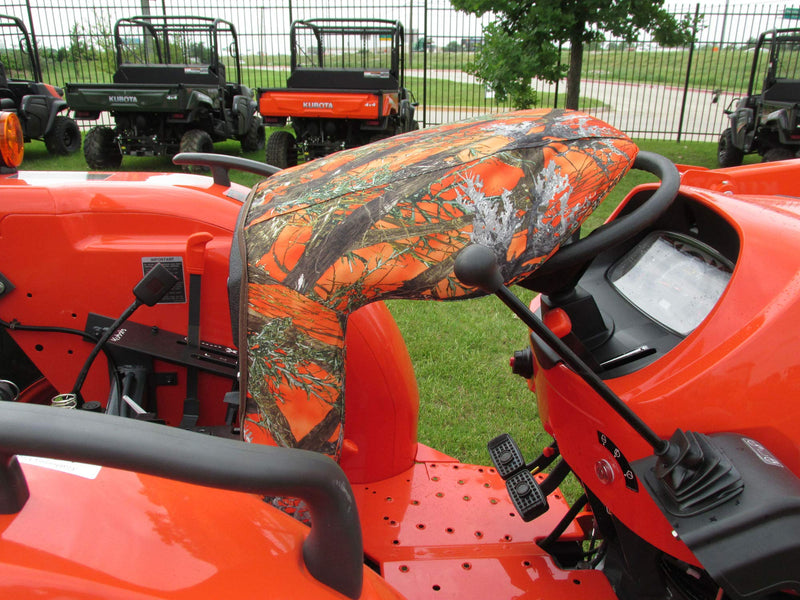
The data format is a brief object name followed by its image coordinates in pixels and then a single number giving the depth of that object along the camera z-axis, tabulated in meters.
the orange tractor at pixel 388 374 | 0.76
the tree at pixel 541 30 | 7.09
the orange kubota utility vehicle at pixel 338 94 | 8.33
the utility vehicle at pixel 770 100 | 8.75
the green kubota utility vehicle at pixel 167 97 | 8.39
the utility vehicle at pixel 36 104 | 9.09
